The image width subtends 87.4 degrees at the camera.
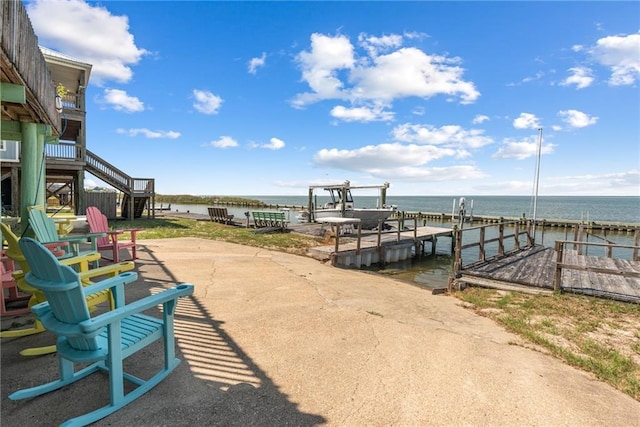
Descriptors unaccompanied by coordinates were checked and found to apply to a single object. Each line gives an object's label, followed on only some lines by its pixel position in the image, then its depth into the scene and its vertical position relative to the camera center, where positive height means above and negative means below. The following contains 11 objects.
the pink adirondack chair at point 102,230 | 6.56 -0.83
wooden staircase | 15.77 +0.35
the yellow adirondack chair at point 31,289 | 3.00 -0.99
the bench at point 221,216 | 18.70 -1.20
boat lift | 19.52 +0.56
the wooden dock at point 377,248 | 11.25 -1.76
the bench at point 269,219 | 16.27 -1.10
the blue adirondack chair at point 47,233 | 4.52 -0.64
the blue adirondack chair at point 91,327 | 2.04 -0.93
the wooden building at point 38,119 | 3.12 +1.10
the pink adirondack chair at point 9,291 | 3.85 -1.37
